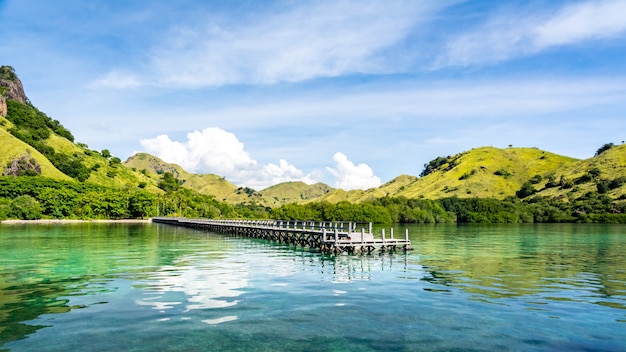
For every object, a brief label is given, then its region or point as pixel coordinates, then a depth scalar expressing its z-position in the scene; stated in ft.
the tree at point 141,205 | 631.56
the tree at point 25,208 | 515.91
